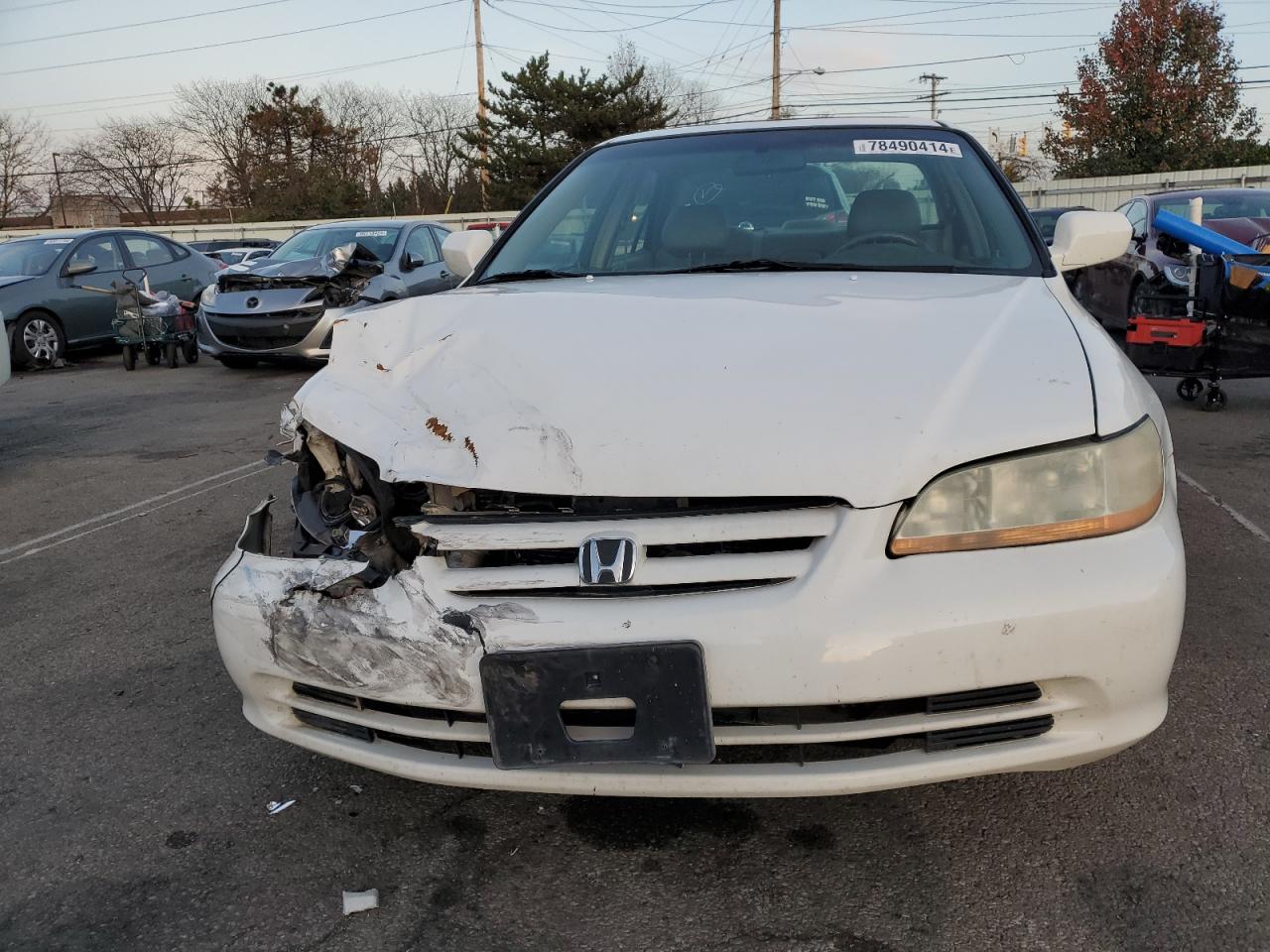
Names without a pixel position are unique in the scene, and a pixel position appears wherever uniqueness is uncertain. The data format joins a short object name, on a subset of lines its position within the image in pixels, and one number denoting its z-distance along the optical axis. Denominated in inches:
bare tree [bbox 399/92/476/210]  1855.3
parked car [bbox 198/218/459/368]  383.2
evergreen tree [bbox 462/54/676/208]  1574.8
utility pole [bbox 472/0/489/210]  1569.9
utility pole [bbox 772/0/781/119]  1502.2
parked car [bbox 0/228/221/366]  437.4
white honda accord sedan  66.9
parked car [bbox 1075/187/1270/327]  317.7
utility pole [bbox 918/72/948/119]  2461.2
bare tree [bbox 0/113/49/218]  1945.1
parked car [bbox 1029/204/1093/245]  622.8
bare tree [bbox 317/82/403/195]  1967.3
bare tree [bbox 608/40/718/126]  1820.9
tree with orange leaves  1224.2
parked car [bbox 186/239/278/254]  1069.5
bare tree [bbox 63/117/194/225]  2062.0
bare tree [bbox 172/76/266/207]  1953.7
